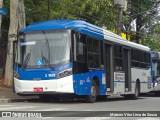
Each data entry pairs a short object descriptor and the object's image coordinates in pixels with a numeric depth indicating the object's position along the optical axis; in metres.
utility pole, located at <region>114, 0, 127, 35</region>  33.43
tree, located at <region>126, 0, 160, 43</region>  54.00
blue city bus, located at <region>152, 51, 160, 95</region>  32.81
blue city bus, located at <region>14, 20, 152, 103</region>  18.75
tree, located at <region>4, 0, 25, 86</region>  26.09
